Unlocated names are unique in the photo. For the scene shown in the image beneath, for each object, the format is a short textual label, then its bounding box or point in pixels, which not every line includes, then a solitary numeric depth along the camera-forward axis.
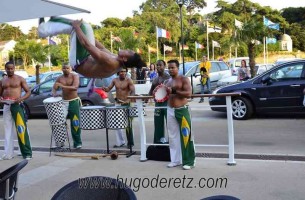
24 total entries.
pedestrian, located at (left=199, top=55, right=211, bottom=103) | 18.11
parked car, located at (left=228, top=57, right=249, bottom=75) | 24.81
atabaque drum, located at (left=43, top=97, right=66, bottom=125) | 9.07
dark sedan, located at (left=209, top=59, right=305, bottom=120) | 11.85
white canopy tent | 2.52
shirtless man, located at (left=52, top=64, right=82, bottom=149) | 9.31
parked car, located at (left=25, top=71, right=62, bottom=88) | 24.21
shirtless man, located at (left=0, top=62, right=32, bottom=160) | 8.16
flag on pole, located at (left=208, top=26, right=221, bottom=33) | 57.38
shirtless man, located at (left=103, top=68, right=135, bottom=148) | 9.34
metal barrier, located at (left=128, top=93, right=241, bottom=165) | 7.02
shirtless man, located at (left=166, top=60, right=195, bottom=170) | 7.00
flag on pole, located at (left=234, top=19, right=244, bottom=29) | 23.64
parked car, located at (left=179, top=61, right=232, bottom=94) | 19.97
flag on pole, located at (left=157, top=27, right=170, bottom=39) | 33.28
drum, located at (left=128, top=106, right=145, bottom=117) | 8.52
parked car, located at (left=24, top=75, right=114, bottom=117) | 14.25
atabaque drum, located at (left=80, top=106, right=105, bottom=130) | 8.31
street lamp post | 19.10
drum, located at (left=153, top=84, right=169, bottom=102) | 6.88
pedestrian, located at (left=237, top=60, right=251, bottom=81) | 17.98
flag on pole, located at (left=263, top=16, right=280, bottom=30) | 28.45
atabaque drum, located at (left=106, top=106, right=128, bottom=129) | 8.20
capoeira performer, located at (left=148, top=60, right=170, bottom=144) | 8.46
